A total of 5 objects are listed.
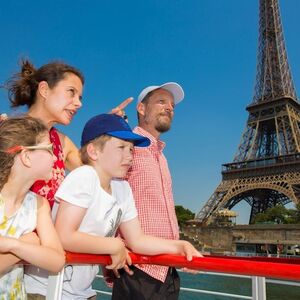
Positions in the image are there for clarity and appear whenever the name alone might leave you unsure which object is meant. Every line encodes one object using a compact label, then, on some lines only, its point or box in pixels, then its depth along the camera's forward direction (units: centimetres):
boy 120
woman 163
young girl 110
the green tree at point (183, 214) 3589
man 161
